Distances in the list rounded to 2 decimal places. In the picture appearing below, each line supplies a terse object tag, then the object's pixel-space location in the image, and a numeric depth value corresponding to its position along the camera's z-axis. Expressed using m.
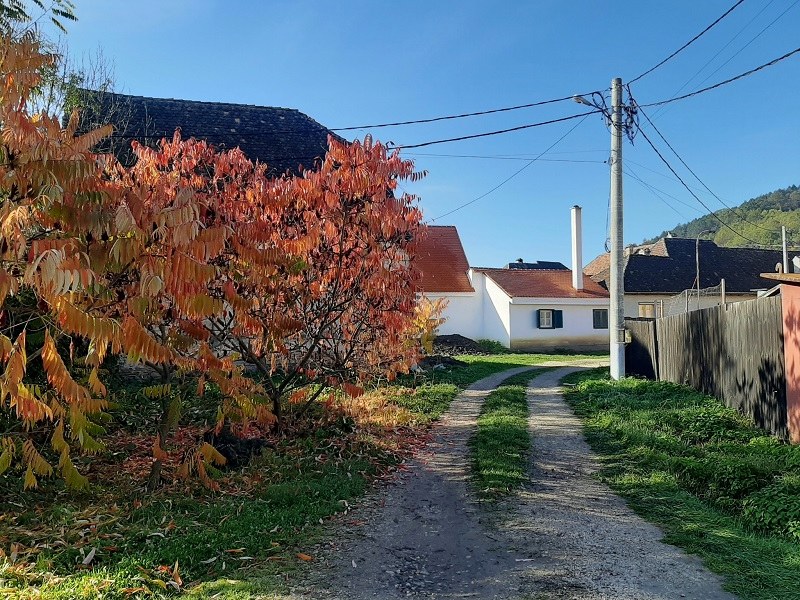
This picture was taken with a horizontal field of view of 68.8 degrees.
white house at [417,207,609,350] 29.56
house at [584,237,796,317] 32.62
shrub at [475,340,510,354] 28.77
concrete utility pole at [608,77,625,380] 14.47
